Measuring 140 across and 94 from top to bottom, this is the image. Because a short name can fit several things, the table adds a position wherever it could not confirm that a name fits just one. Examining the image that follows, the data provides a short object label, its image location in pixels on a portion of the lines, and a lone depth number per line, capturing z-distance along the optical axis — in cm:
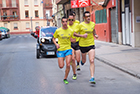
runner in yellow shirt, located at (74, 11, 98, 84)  784
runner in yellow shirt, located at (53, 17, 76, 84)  771
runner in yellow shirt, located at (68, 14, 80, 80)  834
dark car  1430
